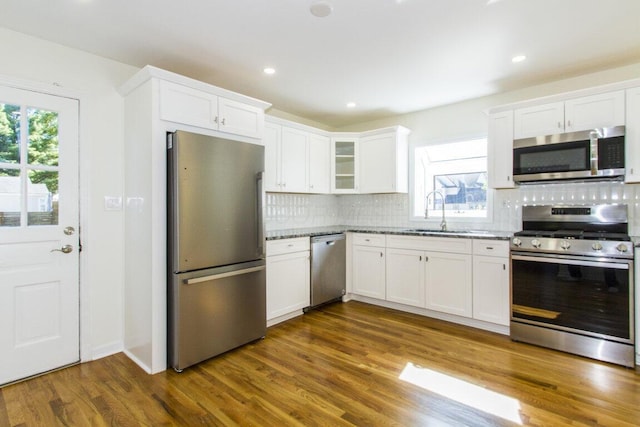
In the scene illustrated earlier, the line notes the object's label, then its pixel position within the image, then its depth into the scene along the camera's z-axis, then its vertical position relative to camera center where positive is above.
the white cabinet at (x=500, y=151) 3.23 +0.62
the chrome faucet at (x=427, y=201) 4.12 +0.15
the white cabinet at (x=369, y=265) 3.91 -0.64
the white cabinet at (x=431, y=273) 3.29 -0.65
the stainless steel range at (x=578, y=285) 2.49 -0.59
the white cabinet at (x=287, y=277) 3.28 -0.67
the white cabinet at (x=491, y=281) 3.04 -0.65
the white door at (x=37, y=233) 2.26 -0.14
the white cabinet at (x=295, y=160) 3.64 +0.64
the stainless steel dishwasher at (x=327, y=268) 3.74 -0.66
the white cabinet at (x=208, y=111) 2.46 +0.85
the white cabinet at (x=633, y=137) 2.65 +0.62
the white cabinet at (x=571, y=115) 2.74 +0.87
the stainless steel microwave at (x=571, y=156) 2.70 +0.50
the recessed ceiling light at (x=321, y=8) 2.01 +1.29
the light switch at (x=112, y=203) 2.69 +0.09
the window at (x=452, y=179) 3.82 +0.42
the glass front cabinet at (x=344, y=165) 4.42 +0.66
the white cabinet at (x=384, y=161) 4.12 +0.67
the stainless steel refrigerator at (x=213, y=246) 2.40 -0.26
